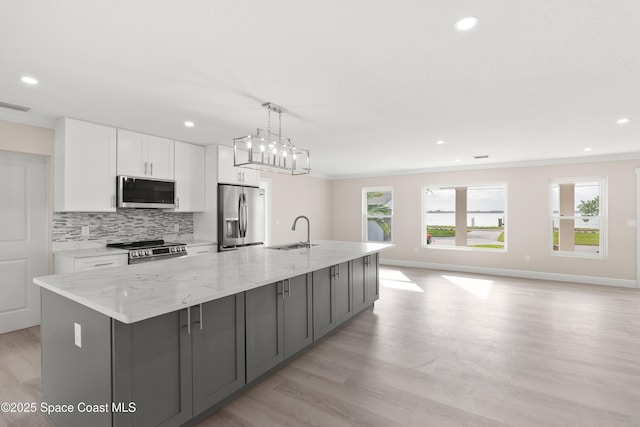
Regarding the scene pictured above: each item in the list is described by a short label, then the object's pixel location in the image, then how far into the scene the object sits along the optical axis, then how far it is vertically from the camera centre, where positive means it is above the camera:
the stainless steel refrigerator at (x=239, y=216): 4.78 -0.07
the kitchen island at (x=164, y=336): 1.53 -0.75
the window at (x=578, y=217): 5.74 -0.08
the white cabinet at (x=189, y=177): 4.55 +0.53
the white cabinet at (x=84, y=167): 3.45 +0.52
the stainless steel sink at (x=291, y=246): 3.94 -0.45
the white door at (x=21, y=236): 3.44 -0.29
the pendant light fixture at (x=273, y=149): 2.72 +0.61
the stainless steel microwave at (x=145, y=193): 3.85 +0.25
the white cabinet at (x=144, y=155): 3.89 +0.75
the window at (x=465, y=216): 6.75 -0.09
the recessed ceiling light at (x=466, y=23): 1.70 +1.06
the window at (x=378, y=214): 7.93 -0.05
